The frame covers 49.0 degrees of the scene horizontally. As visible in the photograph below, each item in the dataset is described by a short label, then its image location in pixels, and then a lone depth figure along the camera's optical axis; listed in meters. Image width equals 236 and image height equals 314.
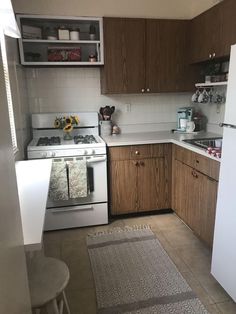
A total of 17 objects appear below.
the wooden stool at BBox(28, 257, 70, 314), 1.19
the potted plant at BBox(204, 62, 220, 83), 2.77
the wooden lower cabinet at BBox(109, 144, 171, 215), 2.80
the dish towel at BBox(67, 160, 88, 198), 2.59
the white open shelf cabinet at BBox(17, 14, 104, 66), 2.68
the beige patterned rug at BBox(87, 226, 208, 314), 1.78
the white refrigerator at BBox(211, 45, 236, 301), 1.61
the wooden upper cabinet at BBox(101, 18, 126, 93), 2.75
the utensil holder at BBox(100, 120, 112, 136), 3.12
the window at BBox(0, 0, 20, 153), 1.48
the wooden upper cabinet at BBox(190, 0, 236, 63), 2.19
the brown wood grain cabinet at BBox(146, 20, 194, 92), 2.86
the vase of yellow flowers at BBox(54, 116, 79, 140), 2.94
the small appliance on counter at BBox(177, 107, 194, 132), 3.18
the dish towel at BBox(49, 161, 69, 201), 2.56
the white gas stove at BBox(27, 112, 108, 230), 2.59
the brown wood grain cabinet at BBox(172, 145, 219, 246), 2.18
